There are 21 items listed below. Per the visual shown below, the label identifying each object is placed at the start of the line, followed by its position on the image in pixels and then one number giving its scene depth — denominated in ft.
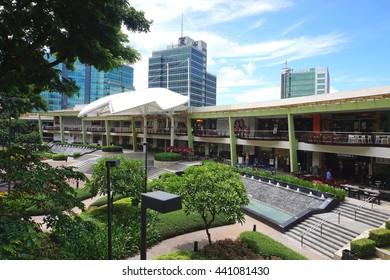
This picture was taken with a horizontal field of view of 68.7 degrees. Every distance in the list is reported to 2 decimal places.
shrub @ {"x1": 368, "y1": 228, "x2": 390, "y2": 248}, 40.68
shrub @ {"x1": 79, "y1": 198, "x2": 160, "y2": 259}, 39.78
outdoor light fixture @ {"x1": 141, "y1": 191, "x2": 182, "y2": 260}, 15.71
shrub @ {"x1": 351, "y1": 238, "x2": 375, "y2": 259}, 38.93
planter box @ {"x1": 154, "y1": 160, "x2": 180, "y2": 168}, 107.20
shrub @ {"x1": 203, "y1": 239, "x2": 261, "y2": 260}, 38.11
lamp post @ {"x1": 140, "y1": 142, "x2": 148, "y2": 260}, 18.48
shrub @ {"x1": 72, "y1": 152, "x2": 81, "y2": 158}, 153.78
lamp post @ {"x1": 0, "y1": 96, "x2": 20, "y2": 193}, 38.92
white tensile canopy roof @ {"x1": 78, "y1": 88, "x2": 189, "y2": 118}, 99.66
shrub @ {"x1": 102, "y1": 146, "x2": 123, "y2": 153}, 140.67
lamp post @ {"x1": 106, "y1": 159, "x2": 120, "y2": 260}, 24.95
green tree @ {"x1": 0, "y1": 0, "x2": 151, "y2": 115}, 22.12
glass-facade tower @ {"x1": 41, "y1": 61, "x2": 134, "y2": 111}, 191.24
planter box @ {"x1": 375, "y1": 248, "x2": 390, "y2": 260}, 38.36
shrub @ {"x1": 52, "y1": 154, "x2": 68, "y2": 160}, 145.59
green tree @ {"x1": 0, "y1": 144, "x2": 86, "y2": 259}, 17.01
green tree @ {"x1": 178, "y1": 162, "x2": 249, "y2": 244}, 39.50
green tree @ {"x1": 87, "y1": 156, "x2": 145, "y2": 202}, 49.75
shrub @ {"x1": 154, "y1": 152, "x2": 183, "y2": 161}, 107.96
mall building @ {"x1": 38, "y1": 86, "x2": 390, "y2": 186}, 64.39
